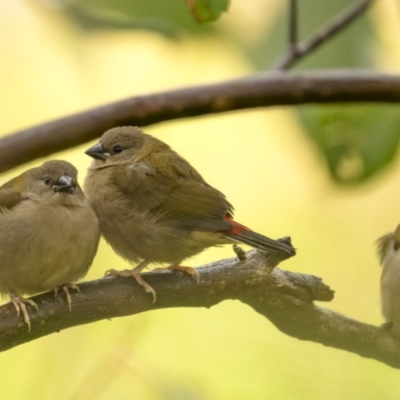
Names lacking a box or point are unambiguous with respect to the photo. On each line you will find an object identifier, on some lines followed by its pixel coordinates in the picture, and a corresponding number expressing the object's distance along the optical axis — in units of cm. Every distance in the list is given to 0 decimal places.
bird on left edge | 385
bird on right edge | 391
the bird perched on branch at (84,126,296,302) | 386
